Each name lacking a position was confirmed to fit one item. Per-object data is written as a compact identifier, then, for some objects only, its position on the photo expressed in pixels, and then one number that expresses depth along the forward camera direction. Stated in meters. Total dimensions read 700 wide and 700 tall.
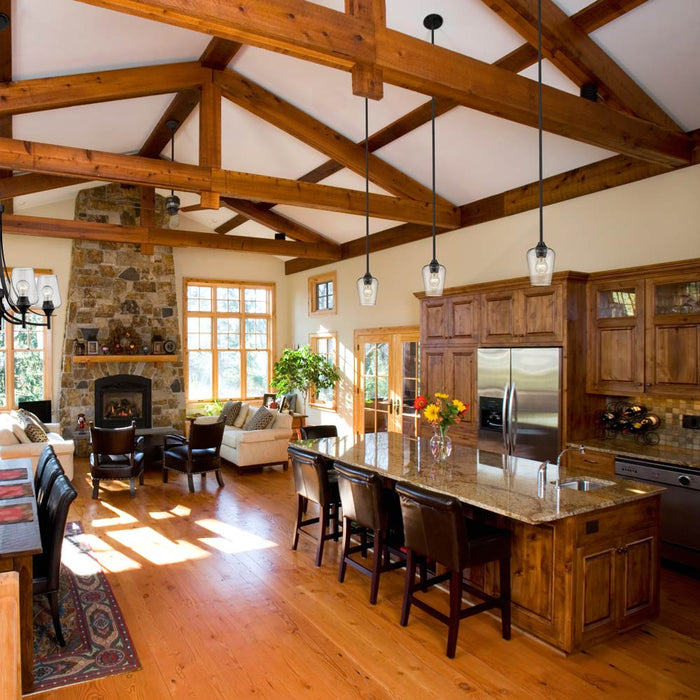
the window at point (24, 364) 8.93
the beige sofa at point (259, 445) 7.68
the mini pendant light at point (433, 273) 4.02
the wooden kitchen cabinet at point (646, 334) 4.28
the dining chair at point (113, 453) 6.54
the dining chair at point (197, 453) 6.80
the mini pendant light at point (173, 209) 7.43
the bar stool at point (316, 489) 4.36
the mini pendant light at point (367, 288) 4.41
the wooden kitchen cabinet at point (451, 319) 5.93
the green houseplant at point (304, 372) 9.51
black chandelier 3.96
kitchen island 3.06
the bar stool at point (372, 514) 3.73
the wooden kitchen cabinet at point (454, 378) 5.95
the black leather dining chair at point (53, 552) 3.12
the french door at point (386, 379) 7.80
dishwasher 4.06
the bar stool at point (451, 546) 3.10
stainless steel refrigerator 5.03
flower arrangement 4.08
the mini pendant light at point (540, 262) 3.22
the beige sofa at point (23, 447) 6.18
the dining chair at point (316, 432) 5.50
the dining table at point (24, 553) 2.73
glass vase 4.22
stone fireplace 9.13
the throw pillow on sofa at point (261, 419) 7.86
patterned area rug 3.03
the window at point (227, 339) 10.40
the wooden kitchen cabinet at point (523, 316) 5.01
